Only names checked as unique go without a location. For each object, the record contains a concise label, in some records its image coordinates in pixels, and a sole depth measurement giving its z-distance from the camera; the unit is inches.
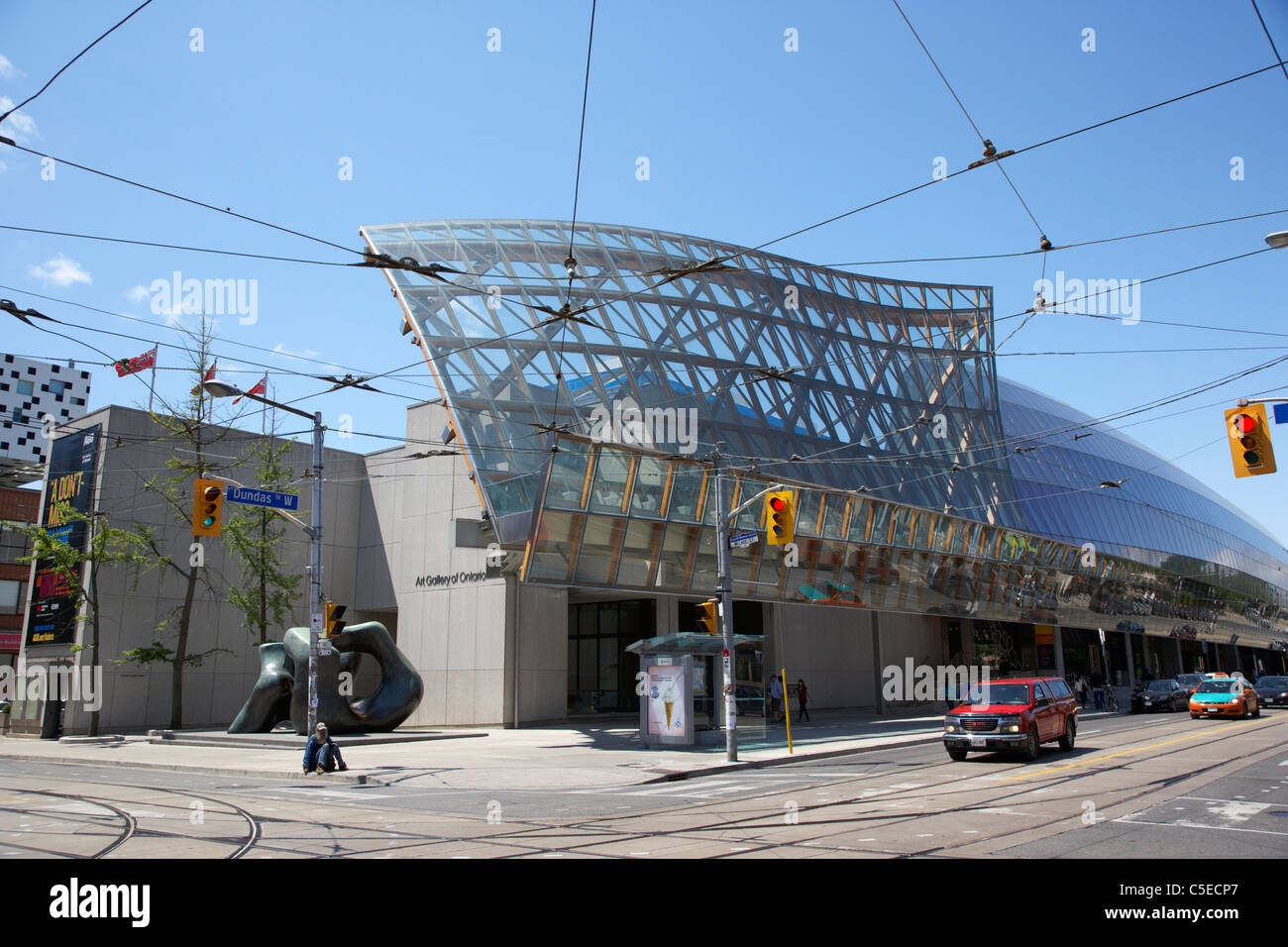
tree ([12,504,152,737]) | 1485.0
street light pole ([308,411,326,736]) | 834.8
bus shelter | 1018.1
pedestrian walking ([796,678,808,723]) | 1498.5
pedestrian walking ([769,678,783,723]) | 1374.3
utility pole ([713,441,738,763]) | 871.6
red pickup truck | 771.4
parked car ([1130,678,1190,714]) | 1662.2
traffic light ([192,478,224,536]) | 732.0
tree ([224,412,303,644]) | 1552.7
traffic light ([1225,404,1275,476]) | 600.4
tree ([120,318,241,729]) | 1508.4
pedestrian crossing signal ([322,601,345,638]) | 818.2
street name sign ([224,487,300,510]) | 791.1
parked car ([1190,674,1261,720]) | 1307.8
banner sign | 1565.0
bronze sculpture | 1248.8
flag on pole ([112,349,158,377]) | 1455.5
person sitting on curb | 795.4
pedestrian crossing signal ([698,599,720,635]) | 884.6
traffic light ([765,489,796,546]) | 829.8
